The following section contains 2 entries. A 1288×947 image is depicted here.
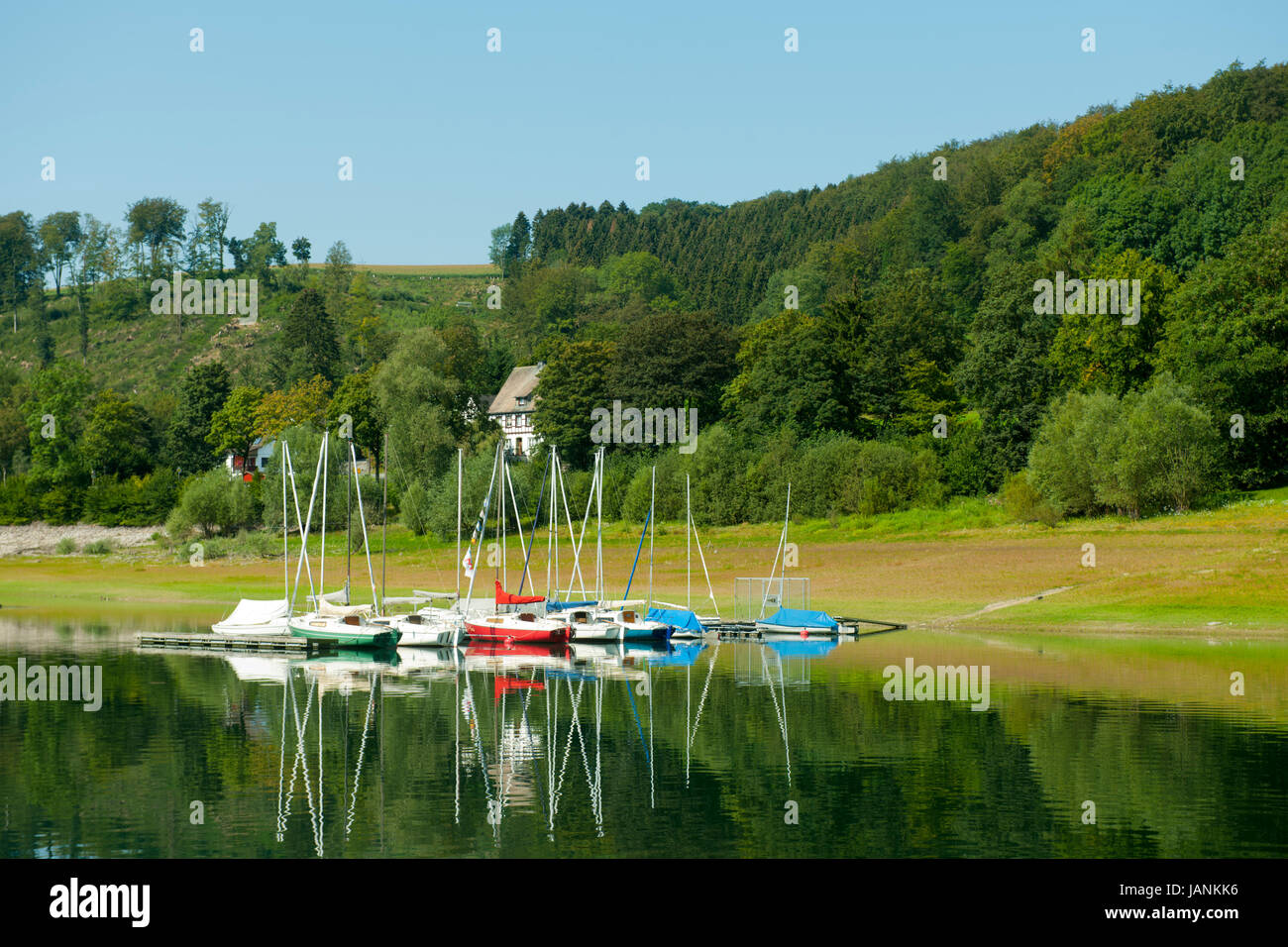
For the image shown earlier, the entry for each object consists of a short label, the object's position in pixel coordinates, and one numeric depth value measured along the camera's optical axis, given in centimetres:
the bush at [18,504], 15725
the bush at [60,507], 15638
